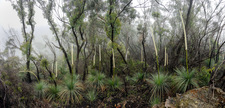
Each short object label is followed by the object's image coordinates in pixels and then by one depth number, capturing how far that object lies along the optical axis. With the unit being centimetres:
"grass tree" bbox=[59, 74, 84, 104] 546
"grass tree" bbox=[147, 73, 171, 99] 420
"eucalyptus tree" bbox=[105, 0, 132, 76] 546
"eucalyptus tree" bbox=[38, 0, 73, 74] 747
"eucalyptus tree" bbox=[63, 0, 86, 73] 643
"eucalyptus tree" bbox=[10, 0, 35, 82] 749
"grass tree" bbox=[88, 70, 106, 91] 649
